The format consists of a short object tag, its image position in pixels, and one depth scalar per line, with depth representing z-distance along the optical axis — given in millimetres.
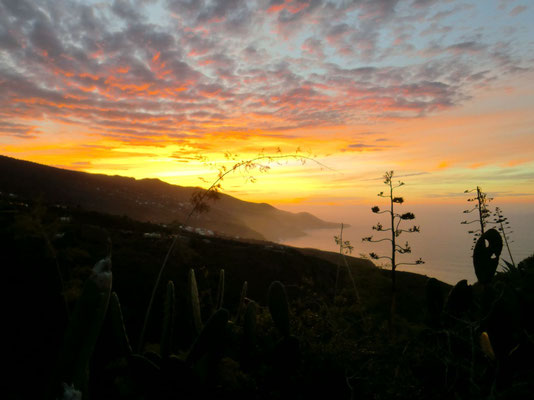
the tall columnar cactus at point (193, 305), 3082
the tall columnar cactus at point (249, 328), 2588
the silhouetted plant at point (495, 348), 1708
